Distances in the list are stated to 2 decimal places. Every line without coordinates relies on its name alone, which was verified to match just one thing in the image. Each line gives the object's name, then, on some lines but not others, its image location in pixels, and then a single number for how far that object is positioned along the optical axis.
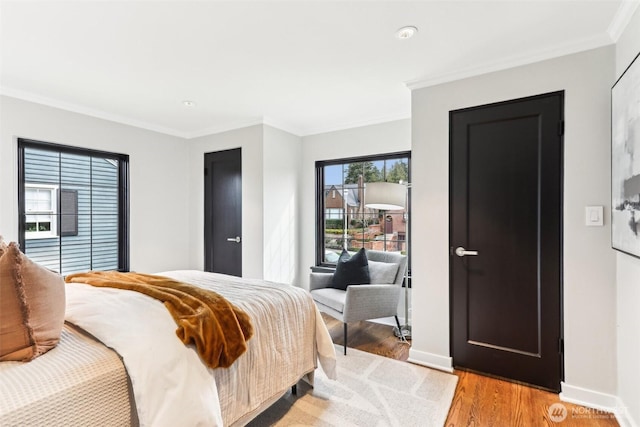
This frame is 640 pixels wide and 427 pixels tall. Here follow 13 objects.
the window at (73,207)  3.08
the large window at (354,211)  3.70
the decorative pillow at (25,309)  1.08
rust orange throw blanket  1.37
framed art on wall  1.56
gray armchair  2.80
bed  1.03
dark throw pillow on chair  3.17
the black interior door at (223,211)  4.00
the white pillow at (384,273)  3.10
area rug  1.85
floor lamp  3.04
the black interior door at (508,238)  2.15
